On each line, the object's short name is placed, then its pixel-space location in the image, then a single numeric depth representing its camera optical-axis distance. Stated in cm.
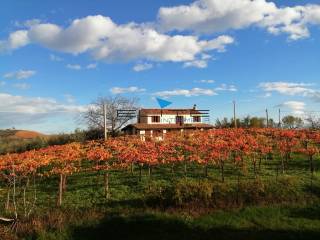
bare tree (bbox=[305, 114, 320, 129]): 4062
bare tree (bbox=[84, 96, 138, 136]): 5097
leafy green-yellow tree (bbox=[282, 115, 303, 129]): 4728
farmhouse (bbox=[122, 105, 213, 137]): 4871
